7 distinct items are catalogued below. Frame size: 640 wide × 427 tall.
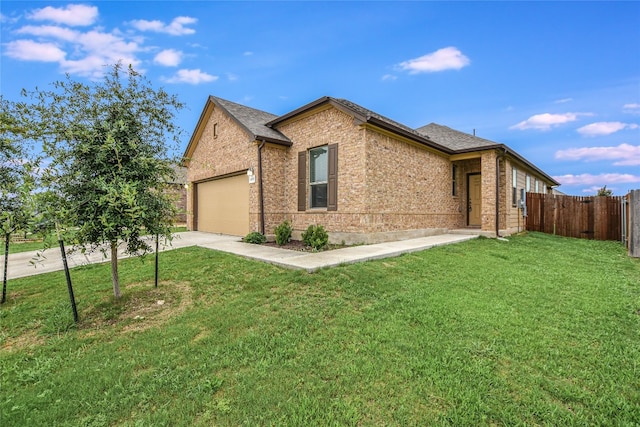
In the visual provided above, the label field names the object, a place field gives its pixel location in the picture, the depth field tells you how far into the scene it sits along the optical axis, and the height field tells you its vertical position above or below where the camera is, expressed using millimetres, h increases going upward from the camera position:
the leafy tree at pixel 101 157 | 3750 +728
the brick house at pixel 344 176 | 8797 +1167
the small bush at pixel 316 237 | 8059 -858
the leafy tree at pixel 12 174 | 3574 +596
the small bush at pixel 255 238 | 9438 -974
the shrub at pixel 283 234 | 9102 -814
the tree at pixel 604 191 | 31234 +1497
